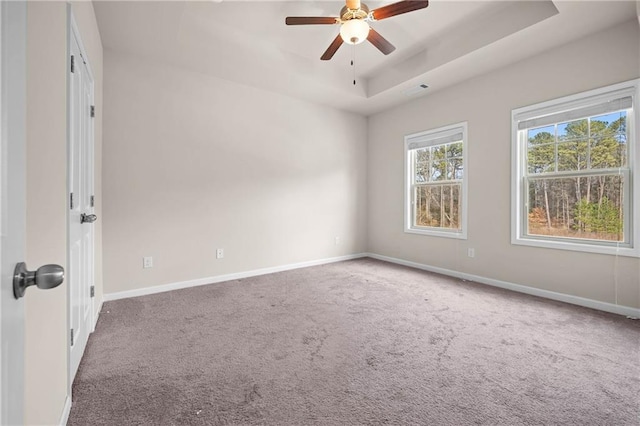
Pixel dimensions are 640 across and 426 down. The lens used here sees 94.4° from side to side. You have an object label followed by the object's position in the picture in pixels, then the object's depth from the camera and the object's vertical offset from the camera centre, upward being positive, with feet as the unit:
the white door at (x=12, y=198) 1.62 +0.09
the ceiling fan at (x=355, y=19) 8.17 +5.52
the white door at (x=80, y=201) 5.67 +0.26
